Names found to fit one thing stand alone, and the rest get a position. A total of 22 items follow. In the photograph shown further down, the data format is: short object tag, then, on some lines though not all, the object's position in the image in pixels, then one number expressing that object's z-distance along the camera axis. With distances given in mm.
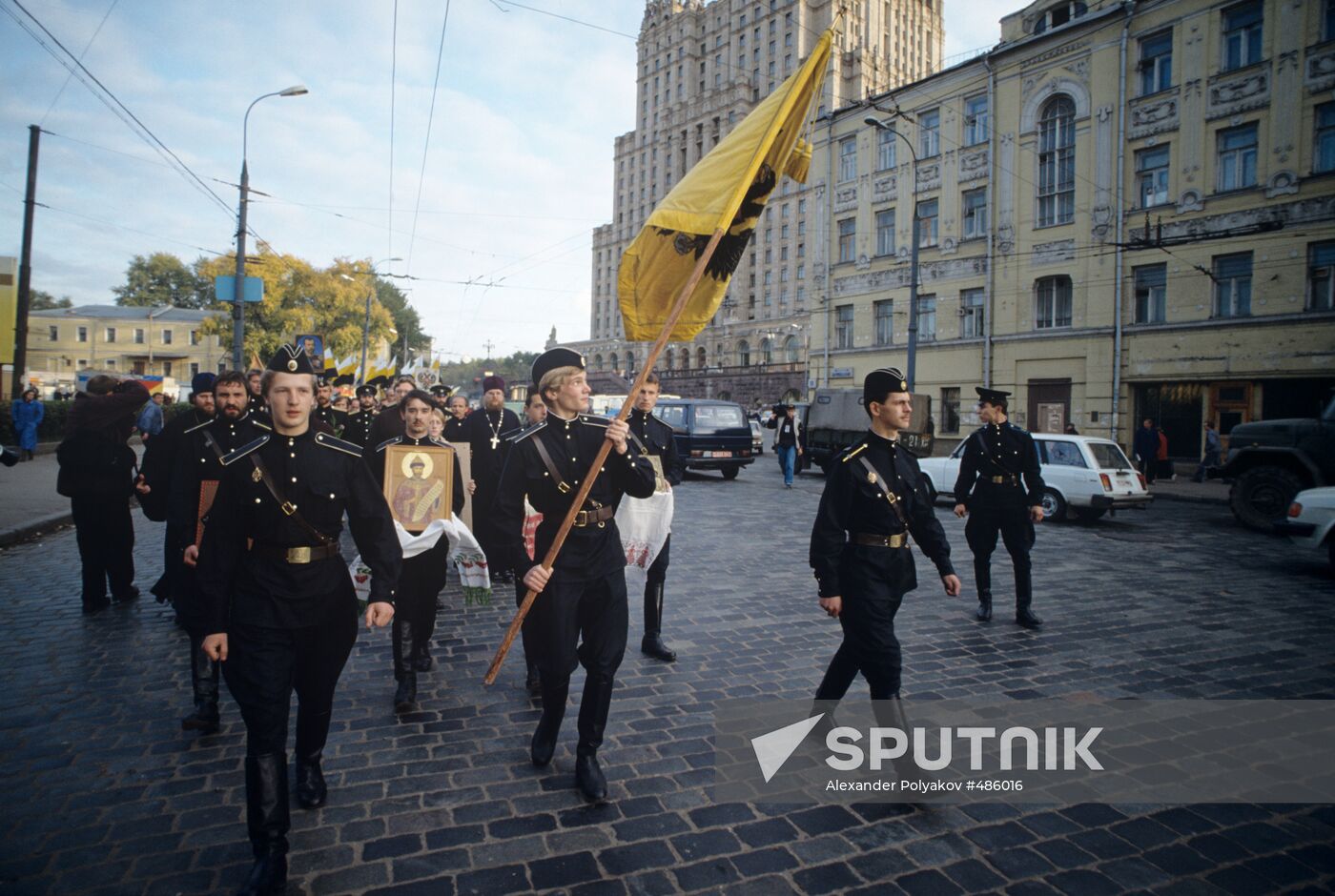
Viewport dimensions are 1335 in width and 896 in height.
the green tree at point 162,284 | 82812
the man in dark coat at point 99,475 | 6539
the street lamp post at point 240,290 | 17472
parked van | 20125
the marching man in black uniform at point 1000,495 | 6766
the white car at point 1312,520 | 8672
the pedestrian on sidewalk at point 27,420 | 18750
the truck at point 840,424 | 23094
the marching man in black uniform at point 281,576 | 2865
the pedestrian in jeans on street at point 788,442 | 19203
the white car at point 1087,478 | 13242
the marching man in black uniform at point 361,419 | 9922
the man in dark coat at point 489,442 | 6812
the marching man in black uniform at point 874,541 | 3789
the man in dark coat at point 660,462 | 5672
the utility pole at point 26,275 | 21812
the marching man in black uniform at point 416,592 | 4578
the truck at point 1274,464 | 12461
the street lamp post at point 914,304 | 24391
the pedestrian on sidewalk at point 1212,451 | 21703
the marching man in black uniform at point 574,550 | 3582
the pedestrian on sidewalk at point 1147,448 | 20844
